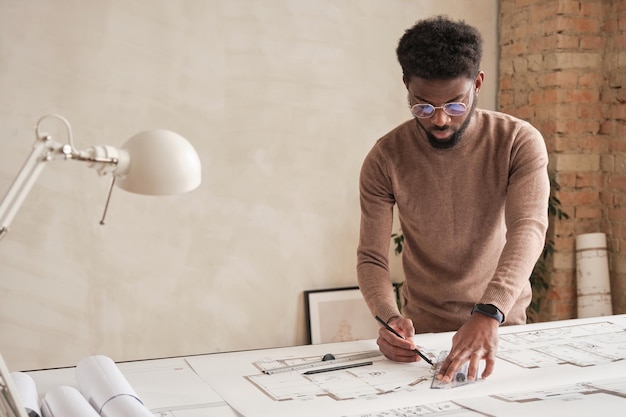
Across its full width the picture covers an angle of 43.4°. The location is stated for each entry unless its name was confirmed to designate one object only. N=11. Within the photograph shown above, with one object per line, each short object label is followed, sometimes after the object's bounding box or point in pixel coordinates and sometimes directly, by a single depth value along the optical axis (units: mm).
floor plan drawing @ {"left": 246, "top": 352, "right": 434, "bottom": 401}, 1782
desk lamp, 1123
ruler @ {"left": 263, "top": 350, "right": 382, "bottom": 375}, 1964
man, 2281
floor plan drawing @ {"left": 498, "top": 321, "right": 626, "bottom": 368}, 2055
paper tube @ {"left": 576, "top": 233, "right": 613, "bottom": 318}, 4156
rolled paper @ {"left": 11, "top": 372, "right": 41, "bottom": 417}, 1513
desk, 1658
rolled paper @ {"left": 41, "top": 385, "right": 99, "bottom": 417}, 1491
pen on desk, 1943
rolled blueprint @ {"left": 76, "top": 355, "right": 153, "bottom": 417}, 1477
